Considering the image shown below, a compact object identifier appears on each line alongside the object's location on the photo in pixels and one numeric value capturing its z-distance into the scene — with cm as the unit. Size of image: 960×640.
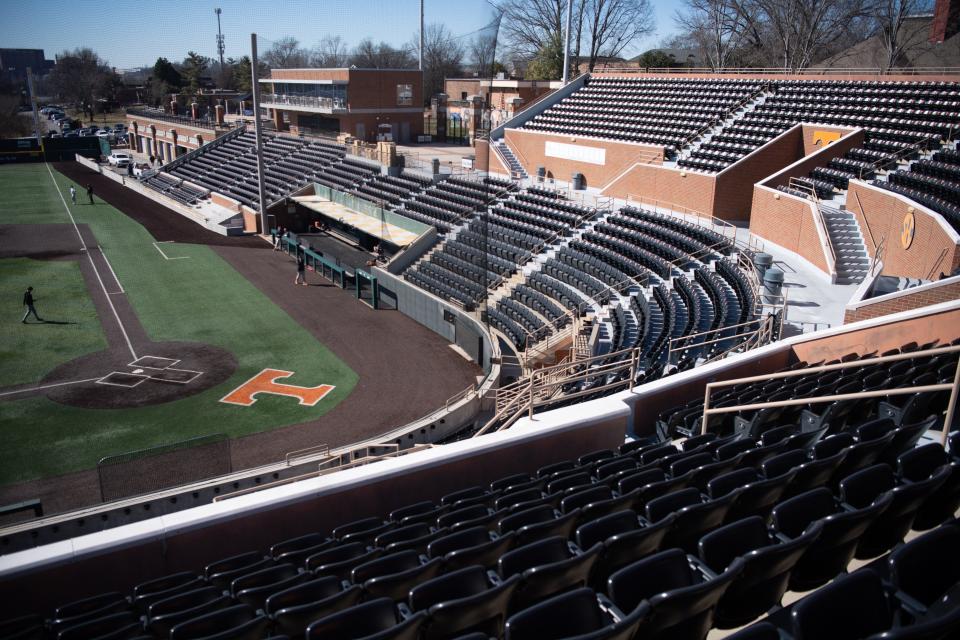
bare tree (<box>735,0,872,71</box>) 4559
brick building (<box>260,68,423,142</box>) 4659
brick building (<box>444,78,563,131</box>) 4350
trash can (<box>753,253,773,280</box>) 1930
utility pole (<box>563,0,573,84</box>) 4119
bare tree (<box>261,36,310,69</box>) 4374
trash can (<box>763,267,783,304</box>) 1628
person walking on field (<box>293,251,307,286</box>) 2917
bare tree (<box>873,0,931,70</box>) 4162
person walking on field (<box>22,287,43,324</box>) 2141
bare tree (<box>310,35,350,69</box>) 4578
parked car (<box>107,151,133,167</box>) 5962
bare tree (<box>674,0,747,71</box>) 5128
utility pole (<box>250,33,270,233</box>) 3727
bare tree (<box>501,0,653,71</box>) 5809
